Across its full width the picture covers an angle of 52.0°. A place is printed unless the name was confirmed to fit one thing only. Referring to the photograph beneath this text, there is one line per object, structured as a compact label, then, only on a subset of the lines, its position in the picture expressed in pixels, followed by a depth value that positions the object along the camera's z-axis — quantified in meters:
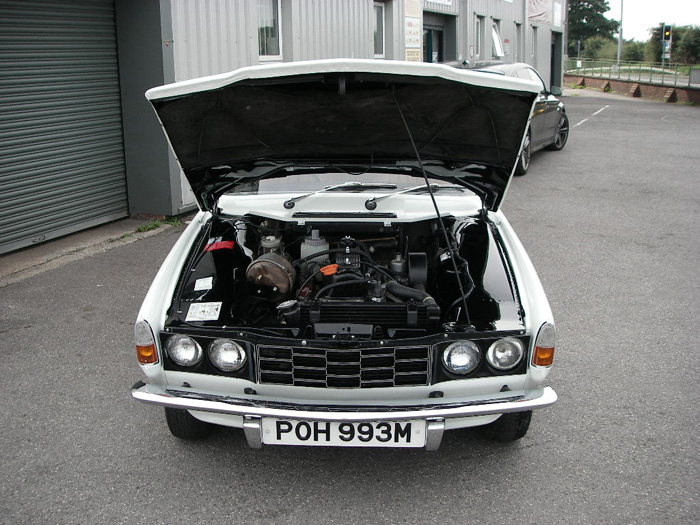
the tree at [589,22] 95.62
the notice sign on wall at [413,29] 14.85
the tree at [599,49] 74.71
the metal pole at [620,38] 45.93
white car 3.20
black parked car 11.72
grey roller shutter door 7.27
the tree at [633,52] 69.38
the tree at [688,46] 52.19
